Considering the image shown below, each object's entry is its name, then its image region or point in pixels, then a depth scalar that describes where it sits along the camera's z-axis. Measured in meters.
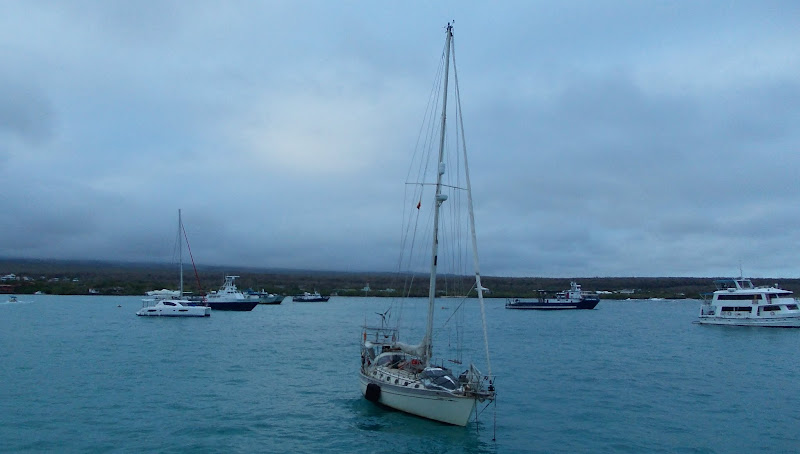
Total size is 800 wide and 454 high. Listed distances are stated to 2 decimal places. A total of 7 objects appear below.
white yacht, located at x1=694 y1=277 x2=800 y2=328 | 87.54
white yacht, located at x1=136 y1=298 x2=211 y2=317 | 102.00
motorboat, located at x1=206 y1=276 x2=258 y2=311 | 123.12
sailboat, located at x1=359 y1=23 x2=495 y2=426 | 26.81
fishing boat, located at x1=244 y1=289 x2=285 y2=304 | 158.62
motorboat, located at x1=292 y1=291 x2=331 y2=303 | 184.50
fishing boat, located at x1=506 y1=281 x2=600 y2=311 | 154.62
